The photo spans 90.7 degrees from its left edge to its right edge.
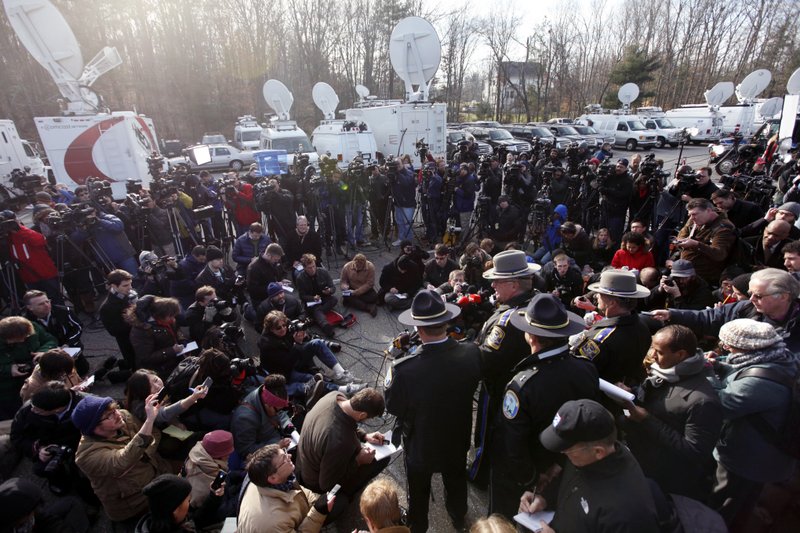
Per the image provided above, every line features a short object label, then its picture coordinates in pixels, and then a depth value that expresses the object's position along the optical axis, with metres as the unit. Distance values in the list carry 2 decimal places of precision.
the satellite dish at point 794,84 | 14.16
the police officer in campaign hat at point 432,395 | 2.59
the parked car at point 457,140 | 19.62
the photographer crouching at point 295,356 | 4.31
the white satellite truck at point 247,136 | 21.47
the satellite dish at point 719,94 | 23.60
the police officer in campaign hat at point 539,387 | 2.33
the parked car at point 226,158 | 20.47
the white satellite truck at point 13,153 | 14.16
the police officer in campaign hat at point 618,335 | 2.88
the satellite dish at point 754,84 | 22.61
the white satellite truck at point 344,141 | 14.48
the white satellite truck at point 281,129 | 16.77
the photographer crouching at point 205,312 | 4.88
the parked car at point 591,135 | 23.00
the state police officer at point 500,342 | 2.94
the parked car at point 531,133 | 22.36
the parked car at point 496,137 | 21.91
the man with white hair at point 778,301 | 2.84
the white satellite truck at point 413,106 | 13.98
